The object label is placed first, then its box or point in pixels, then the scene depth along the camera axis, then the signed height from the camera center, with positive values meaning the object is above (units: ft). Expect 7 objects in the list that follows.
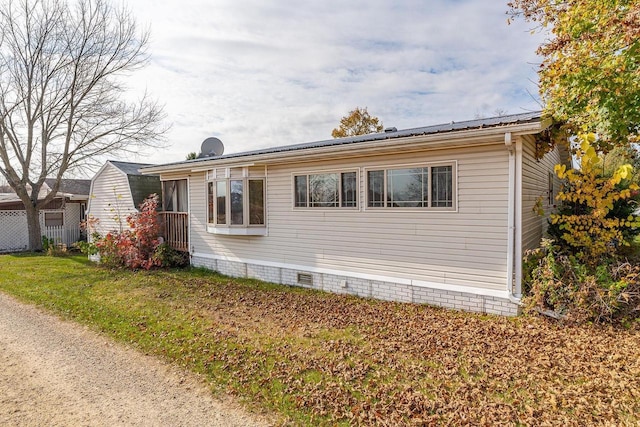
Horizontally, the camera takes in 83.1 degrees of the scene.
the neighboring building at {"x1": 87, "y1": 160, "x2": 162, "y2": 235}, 41.19 +1.33
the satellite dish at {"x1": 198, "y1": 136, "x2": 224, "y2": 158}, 46.42 +7.15
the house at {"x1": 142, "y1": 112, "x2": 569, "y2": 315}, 19.76 -0.79
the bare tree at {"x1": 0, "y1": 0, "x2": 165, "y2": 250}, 48.55 +14.83
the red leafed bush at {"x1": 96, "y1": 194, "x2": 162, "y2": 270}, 36.61 -4.06
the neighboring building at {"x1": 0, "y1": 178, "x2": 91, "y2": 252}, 55.93 -2.56
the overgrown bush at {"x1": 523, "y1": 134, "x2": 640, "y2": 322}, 17.69 -3.65
